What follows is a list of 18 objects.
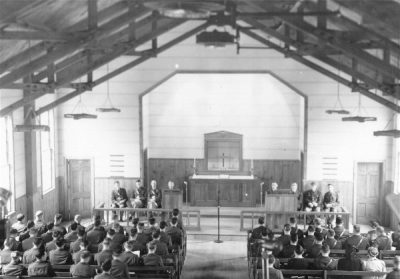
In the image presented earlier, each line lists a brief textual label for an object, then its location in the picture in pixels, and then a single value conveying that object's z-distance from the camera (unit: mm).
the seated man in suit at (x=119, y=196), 17125
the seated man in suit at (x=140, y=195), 17469
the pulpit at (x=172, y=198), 16531
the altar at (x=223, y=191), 19000
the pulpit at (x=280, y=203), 16031
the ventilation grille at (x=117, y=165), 18594
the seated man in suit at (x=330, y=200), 16628
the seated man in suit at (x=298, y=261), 10219
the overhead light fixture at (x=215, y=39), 10984
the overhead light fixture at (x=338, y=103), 17766
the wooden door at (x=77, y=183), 18781
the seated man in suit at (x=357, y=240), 11519
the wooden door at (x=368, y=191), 18000
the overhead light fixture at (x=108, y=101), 18359
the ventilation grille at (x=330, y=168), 18031
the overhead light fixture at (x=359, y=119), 13344
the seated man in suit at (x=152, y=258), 10227
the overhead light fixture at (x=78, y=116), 14255
